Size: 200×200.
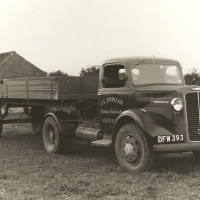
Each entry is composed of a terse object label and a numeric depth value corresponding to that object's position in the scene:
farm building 33.75
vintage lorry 6.04
